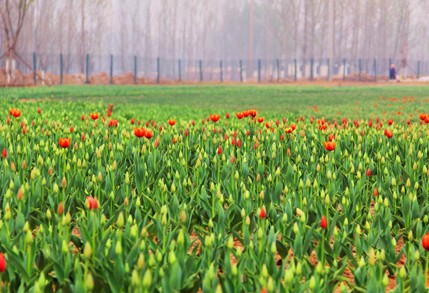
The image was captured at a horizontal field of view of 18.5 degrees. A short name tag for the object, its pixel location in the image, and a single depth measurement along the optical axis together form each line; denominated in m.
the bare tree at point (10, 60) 63.90
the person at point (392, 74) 107.61
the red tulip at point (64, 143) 10.49
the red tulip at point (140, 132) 11.68
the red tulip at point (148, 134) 11.52
